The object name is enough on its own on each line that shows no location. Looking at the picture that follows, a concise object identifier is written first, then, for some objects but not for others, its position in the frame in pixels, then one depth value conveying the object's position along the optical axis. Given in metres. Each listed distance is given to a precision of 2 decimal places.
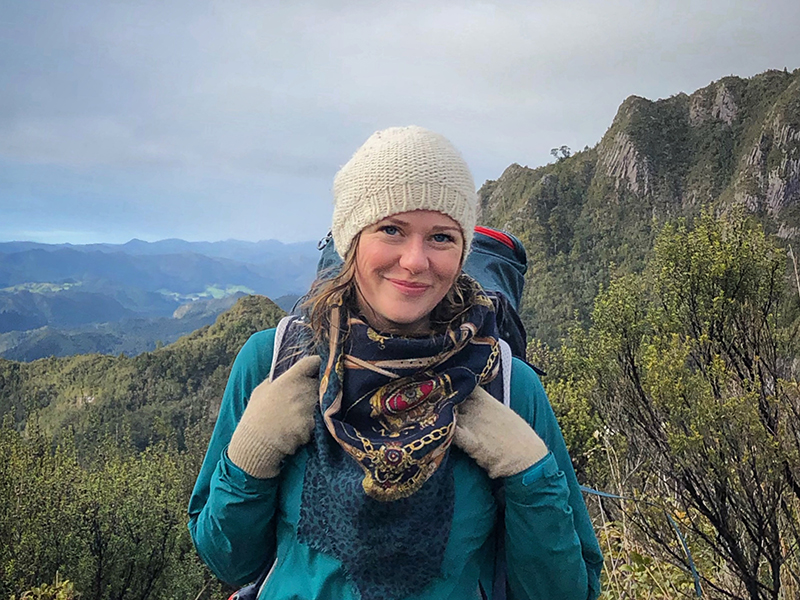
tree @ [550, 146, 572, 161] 80.88
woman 1.31
